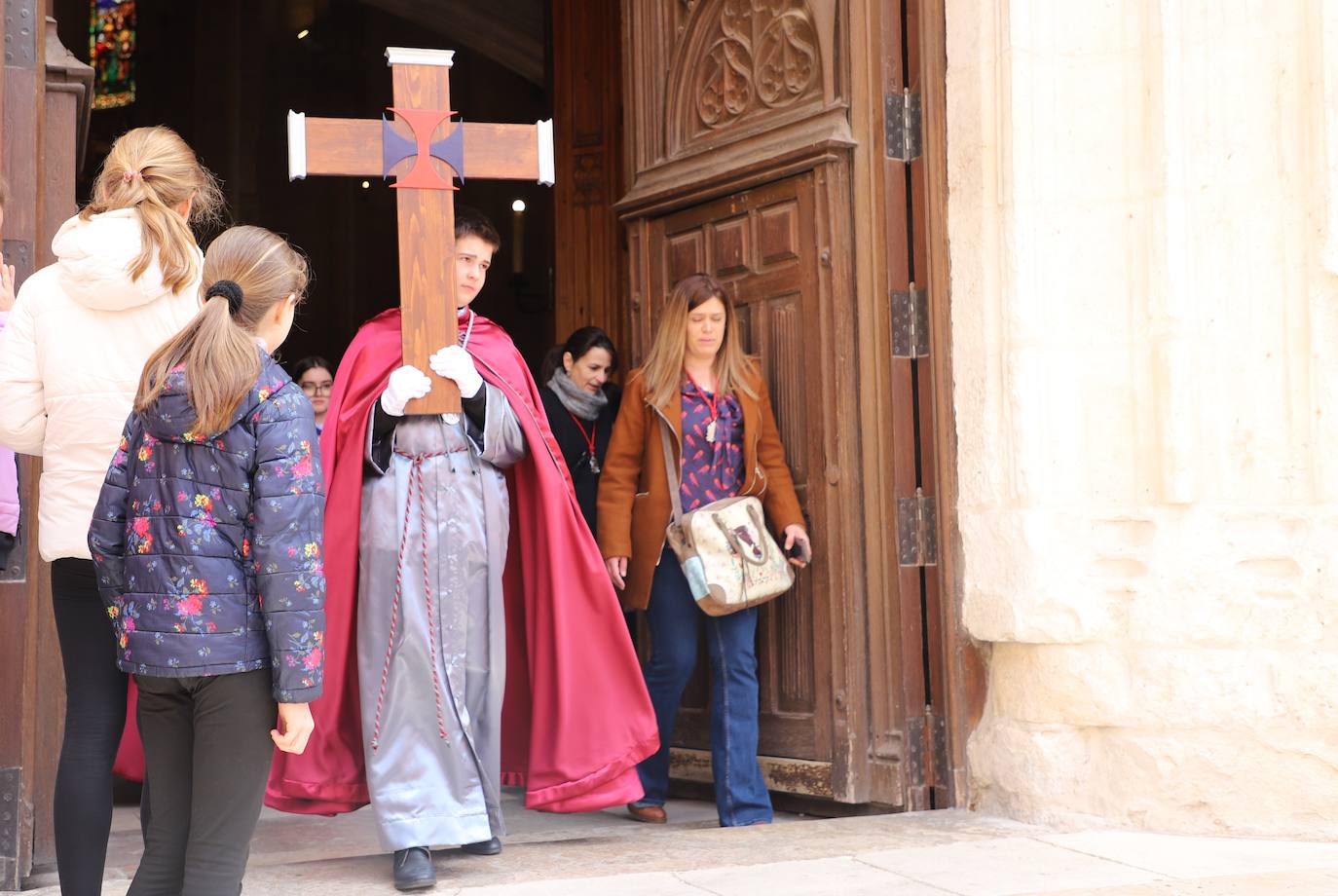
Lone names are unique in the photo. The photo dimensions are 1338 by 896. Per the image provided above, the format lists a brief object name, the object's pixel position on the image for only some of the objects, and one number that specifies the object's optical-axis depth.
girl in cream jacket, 3.00
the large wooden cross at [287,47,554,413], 3.69
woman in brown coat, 4.82
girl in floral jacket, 2.57
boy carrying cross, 3.74
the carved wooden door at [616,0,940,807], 4.70
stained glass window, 16.06
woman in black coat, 5.41
